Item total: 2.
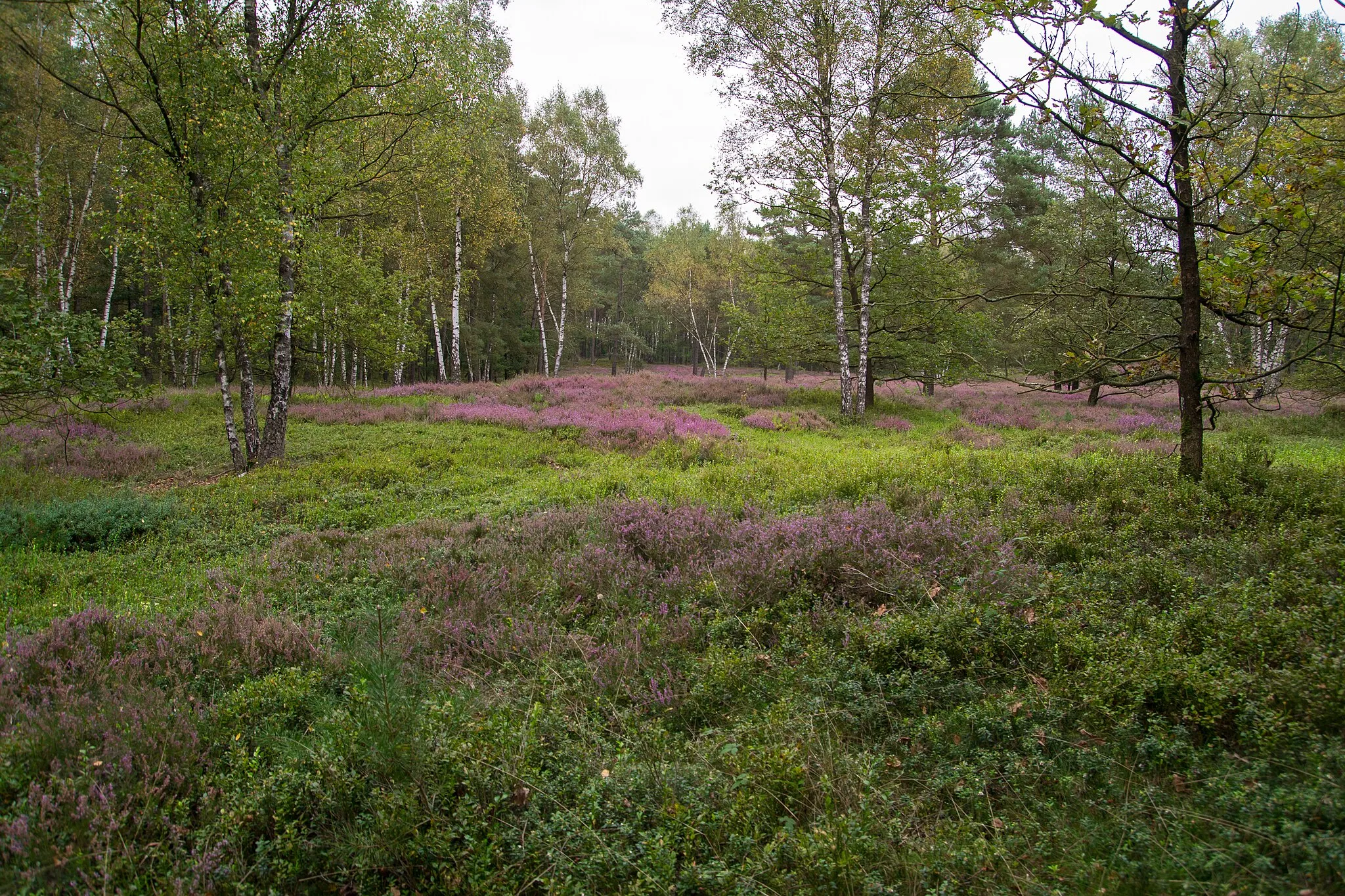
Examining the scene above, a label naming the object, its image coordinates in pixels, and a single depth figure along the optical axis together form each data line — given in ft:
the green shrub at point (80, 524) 22.98
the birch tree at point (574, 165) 107.34
